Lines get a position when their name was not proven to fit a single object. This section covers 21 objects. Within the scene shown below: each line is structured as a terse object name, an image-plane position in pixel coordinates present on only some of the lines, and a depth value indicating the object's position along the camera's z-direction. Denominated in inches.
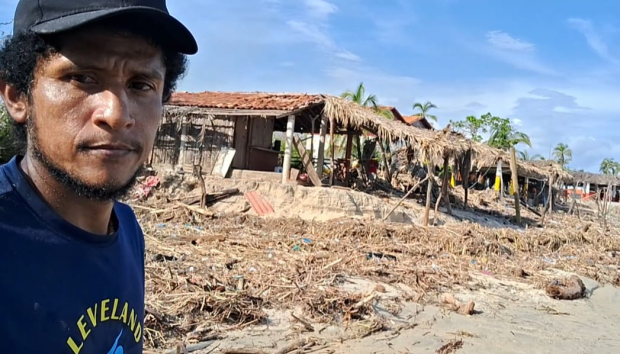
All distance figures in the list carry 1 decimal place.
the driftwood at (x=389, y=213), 551.1
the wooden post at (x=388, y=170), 789.9
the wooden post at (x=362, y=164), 767.1
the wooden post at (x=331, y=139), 619.8
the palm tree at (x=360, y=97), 1239.5
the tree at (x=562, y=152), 2128.9
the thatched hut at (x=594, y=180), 1603.1
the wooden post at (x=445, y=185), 663.3
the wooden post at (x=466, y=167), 701.3
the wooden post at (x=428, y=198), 569.0
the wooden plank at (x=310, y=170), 617.6
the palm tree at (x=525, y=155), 1630.8
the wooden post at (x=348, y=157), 712.4
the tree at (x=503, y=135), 1476.4
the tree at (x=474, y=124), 1517.0
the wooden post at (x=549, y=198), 817.4
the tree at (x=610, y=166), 2559.1
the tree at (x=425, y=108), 1537.9
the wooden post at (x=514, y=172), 708.0
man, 44.4
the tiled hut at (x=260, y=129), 624.4
